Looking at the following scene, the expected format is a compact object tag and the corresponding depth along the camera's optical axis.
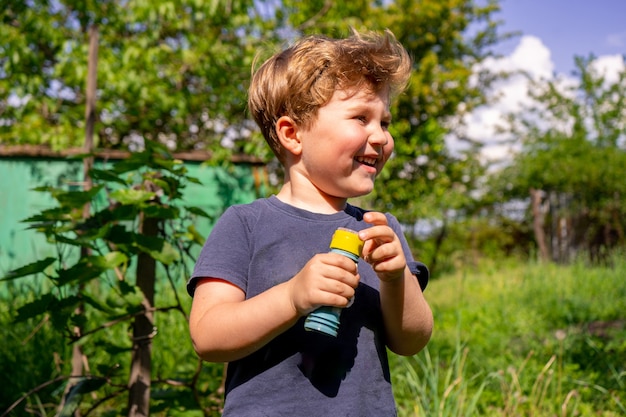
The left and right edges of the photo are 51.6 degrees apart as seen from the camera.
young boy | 1.19
